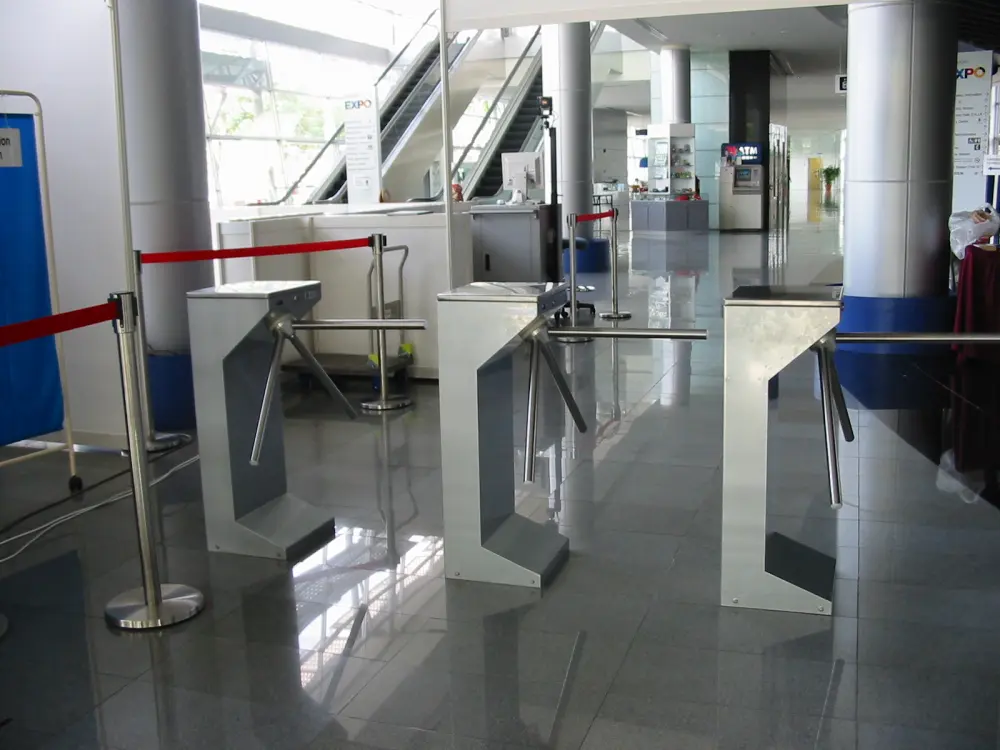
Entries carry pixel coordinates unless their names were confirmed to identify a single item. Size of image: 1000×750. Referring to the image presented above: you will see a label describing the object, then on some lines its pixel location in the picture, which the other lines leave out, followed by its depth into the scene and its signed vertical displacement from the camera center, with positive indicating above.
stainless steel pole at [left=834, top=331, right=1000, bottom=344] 2.81 -0.35
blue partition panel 4.25 -0.18
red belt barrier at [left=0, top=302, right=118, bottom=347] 2.98 -0.26
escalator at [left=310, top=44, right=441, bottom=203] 14.88 +1.77
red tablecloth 6.45 -0.55
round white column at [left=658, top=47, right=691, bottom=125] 20.19 +2.63
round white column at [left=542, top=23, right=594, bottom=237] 12.94 +1.45
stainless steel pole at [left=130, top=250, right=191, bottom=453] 4.97 -0.84
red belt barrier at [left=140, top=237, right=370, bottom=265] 5.23 -0.11
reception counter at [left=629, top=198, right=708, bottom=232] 20.48 +0.05
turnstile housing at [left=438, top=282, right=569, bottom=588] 3.13 -0.64
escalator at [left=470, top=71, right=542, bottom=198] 15.75 +1.35
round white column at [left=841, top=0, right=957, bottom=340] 6.76 +0.33
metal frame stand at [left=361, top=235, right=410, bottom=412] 5.80 -0.76
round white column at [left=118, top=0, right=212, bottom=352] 5.24 +0.43
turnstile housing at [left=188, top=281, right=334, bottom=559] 3.47 -0.63
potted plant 43.00 +1.55
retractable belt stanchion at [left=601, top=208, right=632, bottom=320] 8.41 -0.52
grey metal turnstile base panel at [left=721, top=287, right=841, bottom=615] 2.85 -0.61
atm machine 20.97 +0.54
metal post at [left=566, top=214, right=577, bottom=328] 7.48 -0.19
